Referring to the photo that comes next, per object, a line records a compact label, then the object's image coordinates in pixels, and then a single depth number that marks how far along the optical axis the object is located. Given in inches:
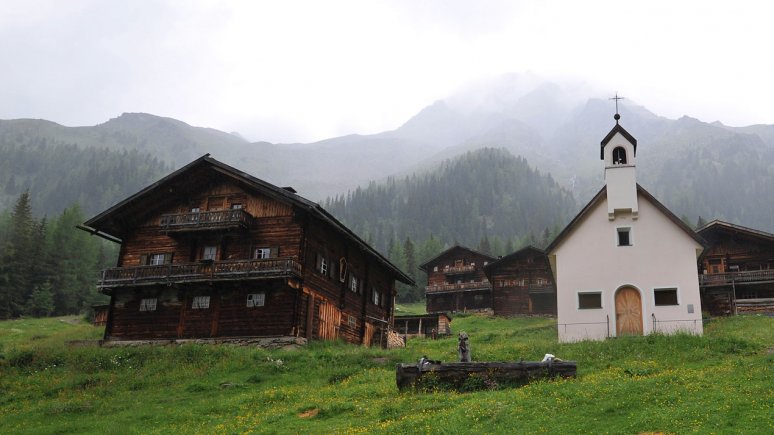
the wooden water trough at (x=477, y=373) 917.2
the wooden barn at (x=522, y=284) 3024.1
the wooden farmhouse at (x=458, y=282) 3494.3
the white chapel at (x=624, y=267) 1455.5
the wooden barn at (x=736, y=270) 2130.9
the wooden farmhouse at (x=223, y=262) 1568.7
